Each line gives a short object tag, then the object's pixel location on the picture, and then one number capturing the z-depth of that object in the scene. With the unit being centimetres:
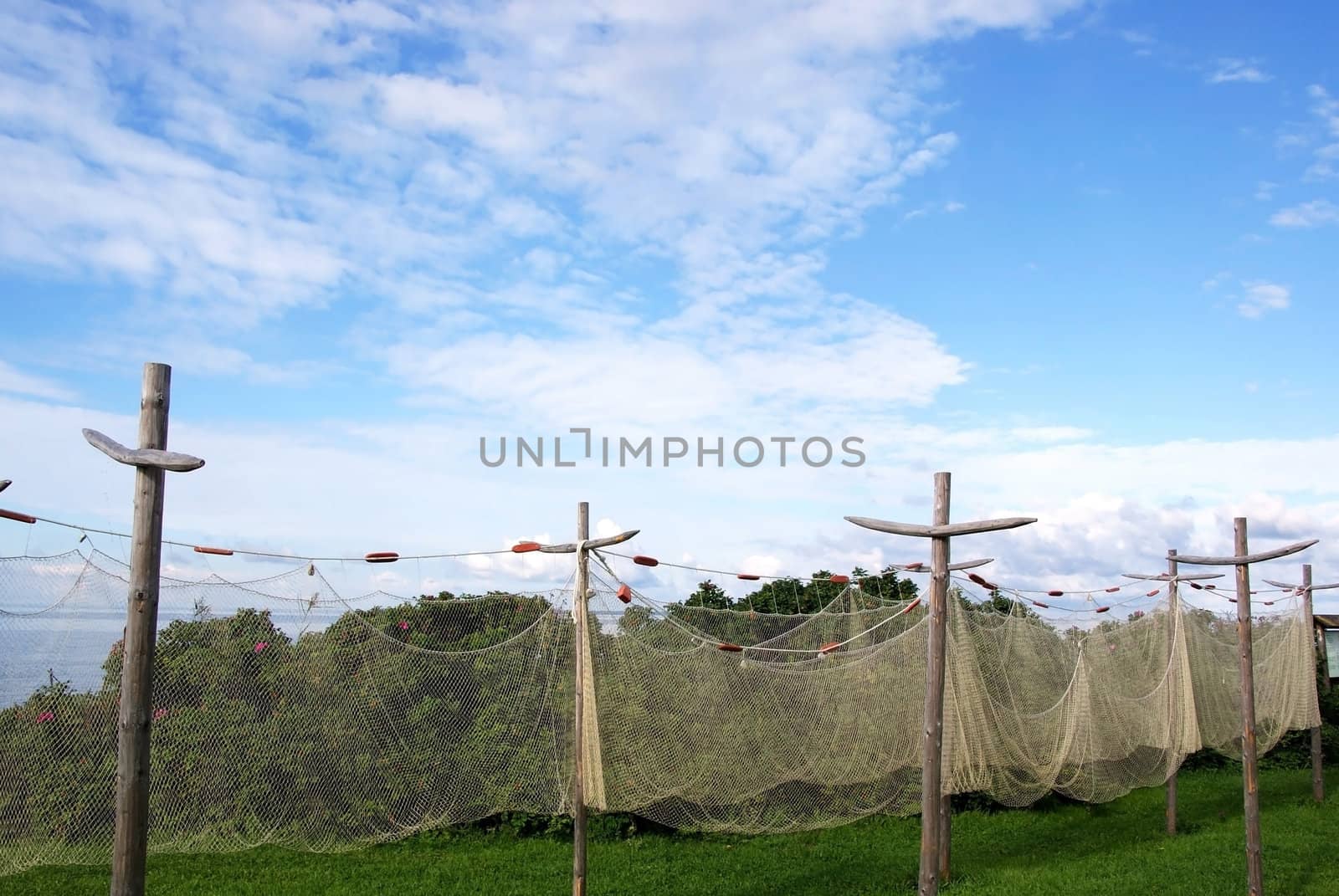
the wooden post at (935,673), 509
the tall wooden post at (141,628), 371
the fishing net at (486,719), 460
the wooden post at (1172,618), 855
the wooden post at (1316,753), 1041
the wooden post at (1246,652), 696
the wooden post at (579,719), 504
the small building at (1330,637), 1434
